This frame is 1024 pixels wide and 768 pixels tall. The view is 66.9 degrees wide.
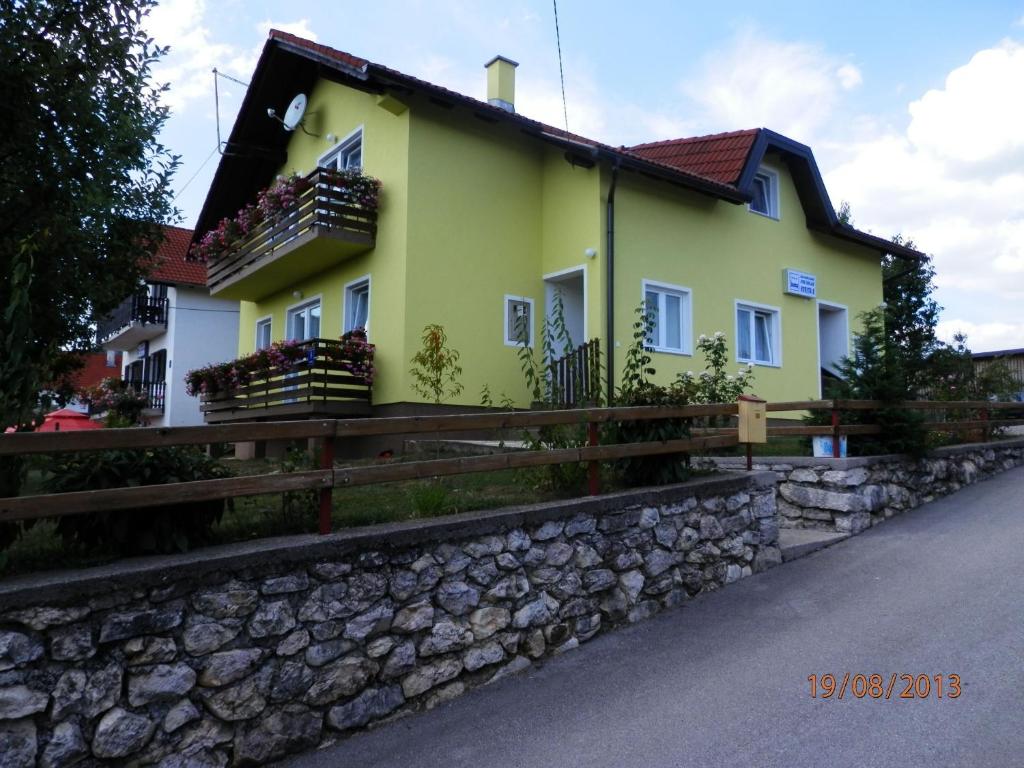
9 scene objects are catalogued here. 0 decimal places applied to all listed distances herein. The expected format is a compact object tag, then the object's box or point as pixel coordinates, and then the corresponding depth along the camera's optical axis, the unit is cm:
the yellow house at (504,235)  1198
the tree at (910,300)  2814
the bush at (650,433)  641
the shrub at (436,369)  1122
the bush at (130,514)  386
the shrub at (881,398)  893
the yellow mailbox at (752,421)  717
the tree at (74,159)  472
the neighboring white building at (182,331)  2450
